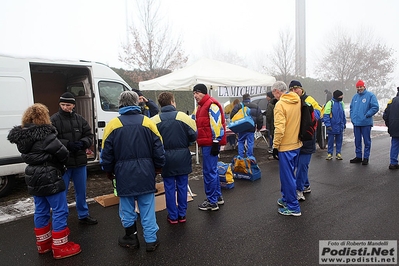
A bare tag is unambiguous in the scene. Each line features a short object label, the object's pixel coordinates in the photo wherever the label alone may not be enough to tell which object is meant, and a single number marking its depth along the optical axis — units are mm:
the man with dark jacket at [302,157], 4664
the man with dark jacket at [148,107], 6192
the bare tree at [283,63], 21250
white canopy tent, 7852
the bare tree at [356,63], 23625
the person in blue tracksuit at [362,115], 7367
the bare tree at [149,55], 14188
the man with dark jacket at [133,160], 3301
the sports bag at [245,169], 6402
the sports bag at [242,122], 7283
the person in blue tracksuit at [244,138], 7652
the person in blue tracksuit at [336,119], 7977
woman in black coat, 3191
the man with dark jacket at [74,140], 3951
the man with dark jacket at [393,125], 6820
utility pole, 24664
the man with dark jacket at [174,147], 4020
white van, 5531
